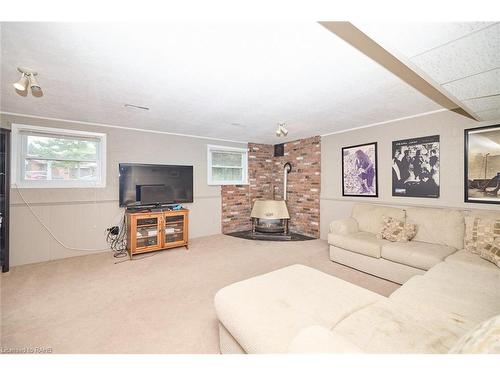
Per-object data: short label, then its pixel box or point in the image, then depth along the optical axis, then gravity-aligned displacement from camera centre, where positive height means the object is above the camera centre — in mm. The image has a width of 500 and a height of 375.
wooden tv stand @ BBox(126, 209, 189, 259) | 3471 -778
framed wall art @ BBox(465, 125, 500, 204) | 2582 +302
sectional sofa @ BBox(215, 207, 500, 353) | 988 -759
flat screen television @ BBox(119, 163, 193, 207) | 3824 +65
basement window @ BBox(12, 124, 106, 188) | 3164 +493
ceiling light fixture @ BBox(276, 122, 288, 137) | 3184 +892
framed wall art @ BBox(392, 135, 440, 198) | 3102 +330
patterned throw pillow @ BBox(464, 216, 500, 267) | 2090 -552
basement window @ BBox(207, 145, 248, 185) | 5023 +569
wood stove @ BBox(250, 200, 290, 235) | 4680 -671
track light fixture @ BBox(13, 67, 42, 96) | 1785 +978
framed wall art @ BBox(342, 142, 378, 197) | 3799 +337
